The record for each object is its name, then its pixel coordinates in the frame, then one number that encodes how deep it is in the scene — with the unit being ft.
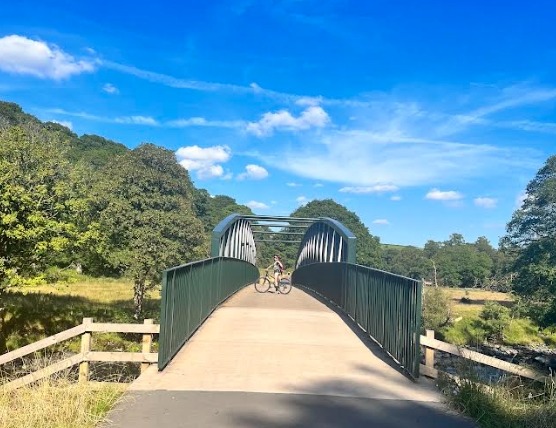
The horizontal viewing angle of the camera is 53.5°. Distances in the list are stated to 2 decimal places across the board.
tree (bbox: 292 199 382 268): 334.24
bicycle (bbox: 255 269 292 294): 65.21
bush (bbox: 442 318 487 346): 136.48
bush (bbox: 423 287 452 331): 147.74
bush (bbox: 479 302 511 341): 143.74
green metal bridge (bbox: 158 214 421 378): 22.27
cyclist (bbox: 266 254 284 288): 65.05
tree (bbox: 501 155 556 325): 107.24
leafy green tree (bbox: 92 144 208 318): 79.82
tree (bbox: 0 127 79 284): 48.37
